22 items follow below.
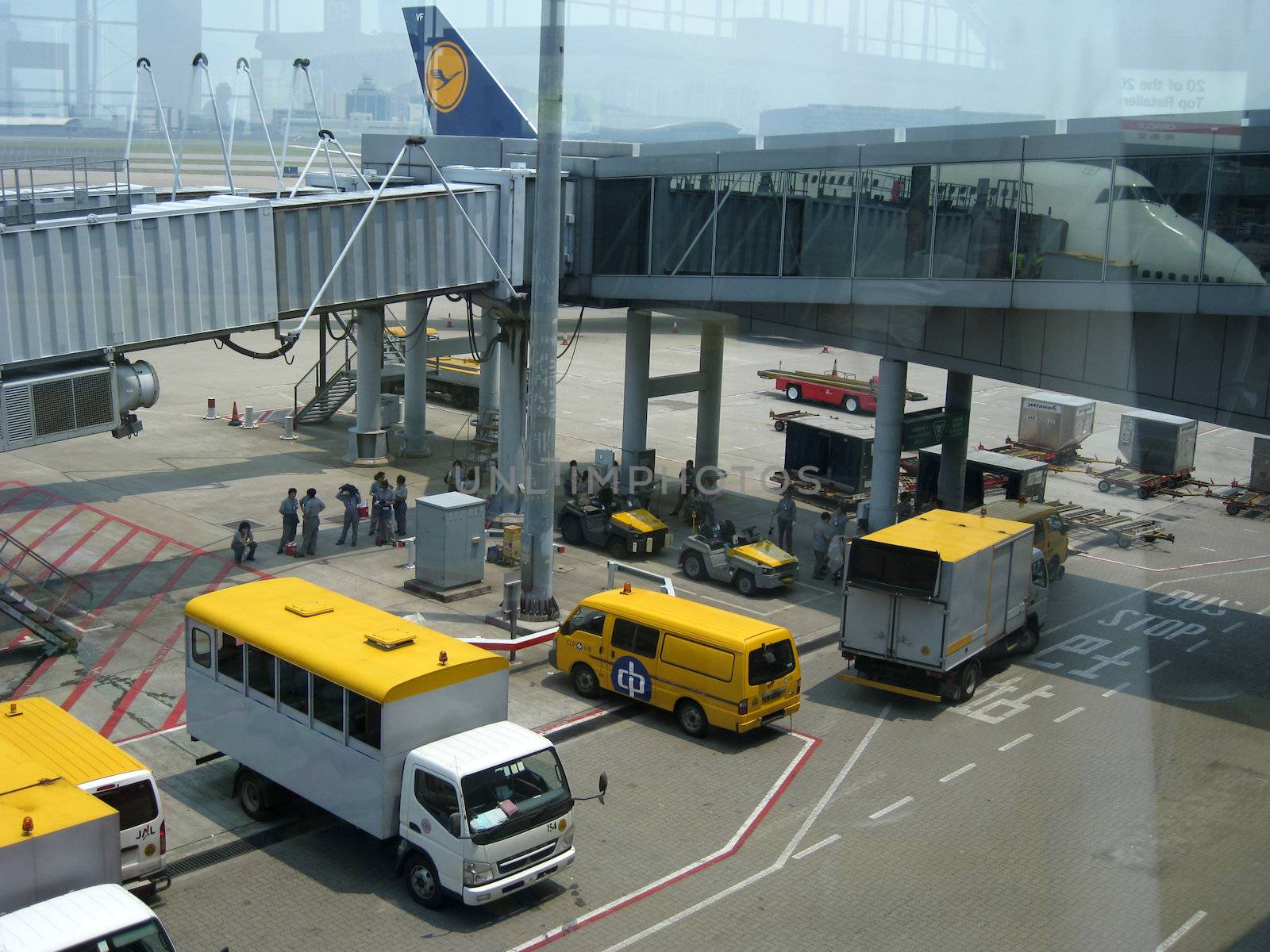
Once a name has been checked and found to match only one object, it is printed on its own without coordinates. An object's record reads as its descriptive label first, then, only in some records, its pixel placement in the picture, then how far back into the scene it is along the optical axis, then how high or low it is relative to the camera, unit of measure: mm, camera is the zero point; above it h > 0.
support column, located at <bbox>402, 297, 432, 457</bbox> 34094 -5761
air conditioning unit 17594 -3249
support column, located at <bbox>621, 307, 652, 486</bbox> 29562 -4614
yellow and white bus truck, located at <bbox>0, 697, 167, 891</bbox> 11172 -5372
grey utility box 22250 -6285
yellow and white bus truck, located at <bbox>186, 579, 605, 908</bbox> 11727 -5509
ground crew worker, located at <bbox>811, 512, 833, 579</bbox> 24969 -6866
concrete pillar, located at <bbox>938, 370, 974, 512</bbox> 27547 -5674
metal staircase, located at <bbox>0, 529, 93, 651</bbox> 18703 -7022
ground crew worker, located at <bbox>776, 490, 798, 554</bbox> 26406 -6776
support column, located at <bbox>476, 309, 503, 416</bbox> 36812 -5740
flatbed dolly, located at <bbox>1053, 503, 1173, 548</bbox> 28875 -7603
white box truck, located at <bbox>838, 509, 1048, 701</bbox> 17719 -5894
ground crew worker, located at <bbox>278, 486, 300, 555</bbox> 24078 -6376
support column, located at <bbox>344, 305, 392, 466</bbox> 32812 -5447
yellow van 16188 -6253
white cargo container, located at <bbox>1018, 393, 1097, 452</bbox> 37781 -6561
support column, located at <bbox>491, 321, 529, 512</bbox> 27016 -4778
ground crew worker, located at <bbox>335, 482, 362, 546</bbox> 25516 -6539
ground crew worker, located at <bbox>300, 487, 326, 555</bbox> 24109 -6330
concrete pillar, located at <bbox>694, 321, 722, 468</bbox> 30953 -5054
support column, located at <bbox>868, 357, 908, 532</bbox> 24906 -4636
